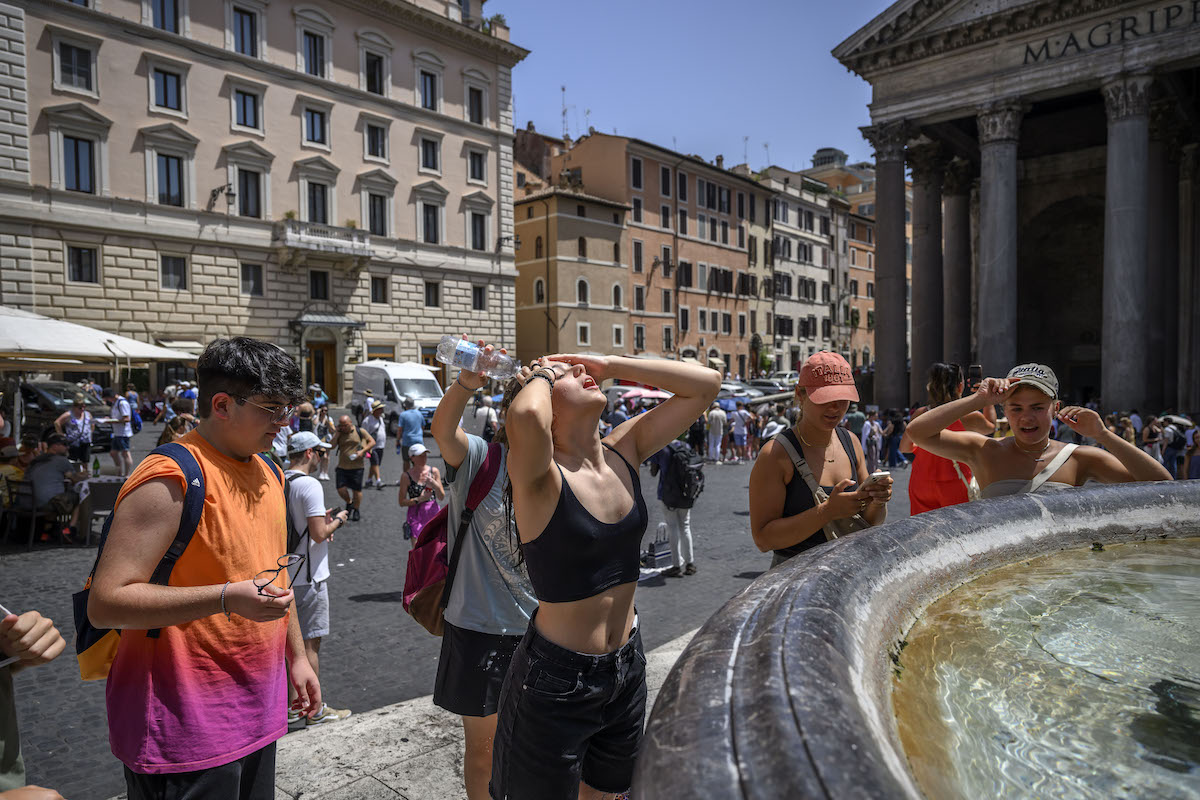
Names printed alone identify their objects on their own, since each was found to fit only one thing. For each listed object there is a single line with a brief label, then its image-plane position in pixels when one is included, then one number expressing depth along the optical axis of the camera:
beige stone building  23.14
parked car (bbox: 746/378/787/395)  33.84
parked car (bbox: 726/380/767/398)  31.17
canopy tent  9.07
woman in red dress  3.93
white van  22.43
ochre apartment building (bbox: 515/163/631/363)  39.41
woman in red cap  2.94
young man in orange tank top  1.84
